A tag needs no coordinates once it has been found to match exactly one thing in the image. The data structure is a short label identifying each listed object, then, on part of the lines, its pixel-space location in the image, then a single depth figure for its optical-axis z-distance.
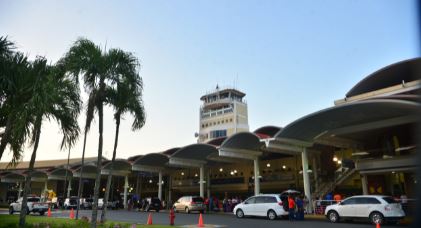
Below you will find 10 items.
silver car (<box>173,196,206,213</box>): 34.38
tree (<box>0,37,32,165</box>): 12.00
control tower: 80.03
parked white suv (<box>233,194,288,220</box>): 23.89
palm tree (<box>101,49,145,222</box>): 14.72
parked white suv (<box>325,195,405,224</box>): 19.27
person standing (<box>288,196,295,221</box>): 22.87
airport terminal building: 24.77
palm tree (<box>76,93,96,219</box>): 14.77
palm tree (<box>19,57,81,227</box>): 13.40
